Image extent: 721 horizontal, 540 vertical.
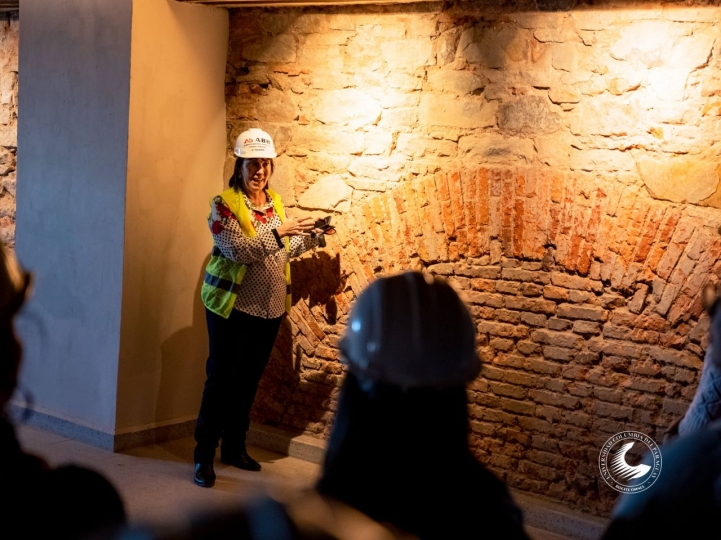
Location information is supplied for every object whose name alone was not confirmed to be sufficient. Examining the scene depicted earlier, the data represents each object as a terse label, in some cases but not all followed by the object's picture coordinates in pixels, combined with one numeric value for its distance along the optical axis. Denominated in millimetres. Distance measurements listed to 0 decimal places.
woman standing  4500
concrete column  4828
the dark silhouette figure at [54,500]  1326
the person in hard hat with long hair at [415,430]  1522
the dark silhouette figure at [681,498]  1431
